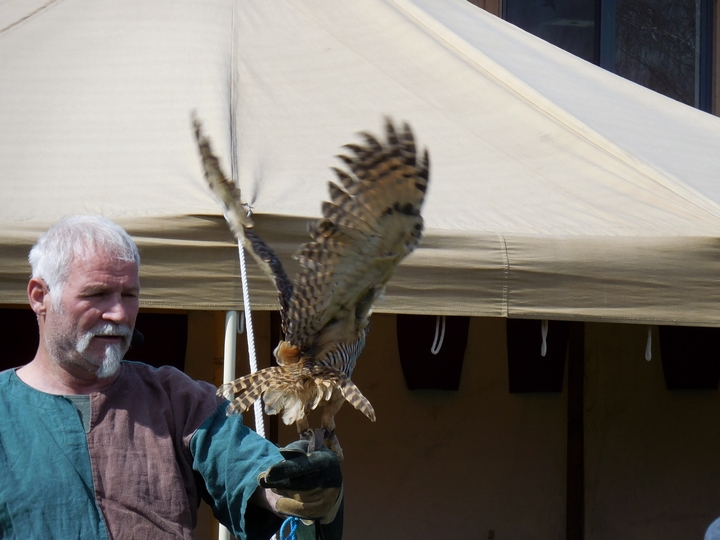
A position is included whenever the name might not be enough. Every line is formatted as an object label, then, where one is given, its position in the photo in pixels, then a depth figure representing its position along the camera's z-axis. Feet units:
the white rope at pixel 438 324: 20.33
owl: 14.15
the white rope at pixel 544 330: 20.53
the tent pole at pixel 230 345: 18.04
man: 11.13
